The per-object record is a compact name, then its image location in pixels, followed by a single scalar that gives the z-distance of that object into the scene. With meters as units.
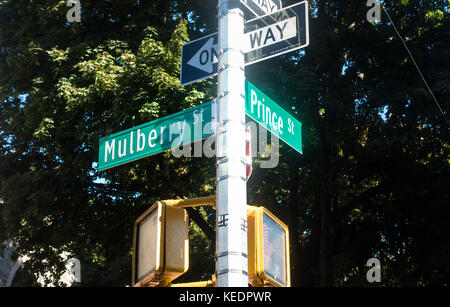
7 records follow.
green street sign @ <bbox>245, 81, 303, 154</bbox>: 4.45
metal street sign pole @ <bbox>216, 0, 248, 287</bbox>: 3.49
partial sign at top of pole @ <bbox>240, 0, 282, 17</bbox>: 4.43
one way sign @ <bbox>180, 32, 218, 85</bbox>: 4.75
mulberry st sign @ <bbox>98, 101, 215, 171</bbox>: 4.33
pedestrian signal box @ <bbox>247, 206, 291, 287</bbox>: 3.56
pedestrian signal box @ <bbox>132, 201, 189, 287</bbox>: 3.36
